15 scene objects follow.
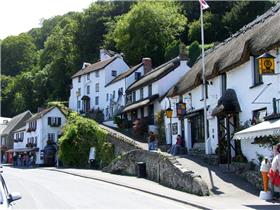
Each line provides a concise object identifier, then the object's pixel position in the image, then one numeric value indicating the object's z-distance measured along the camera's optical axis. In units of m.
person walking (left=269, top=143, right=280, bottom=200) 17.49
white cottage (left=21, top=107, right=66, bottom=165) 69.56
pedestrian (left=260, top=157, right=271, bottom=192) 18.74
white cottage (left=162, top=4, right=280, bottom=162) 23.83
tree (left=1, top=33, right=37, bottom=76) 114.69
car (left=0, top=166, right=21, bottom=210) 9.80
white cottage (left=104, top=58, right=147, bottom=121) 60.84
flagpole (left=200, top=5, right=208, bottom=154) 30.53
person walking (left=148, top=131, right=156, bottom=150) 35.00
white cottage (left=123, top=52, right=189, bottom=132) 49.69
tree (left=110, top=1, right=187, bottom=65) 77.88
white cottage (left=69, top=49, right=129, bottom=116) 68.94
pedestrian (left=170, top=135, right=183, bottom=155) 34.03
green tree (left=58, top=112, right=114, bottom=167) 51.00
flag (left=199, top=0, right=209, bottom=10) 29.80
